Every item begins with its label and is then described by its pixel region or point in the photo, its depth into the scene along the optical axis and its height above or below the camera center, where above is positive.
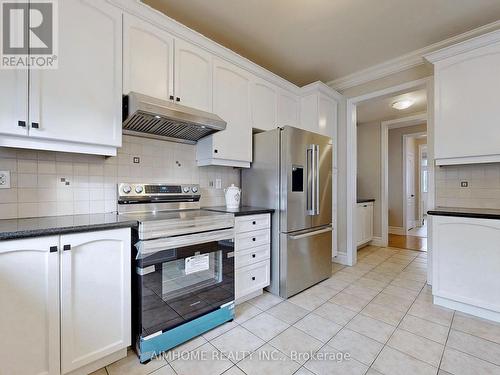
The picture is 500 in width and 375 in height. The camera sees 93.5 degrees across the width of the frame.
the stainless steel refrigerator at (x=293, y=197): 2.35 -0.09
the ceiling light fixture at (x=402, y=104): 3.75 +1.35
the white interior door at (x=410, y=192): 5.50 -0.11
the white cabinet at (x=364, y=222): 4.09 -0.62
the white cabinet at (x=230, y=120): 2.28 +0.71
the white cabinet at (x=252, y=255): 2.16 -0.65
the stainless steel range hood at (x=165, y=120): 1.66 +0.54
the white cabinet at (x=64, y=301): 1.13 -0.61
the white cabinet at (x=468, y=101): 2.11 +0.82
